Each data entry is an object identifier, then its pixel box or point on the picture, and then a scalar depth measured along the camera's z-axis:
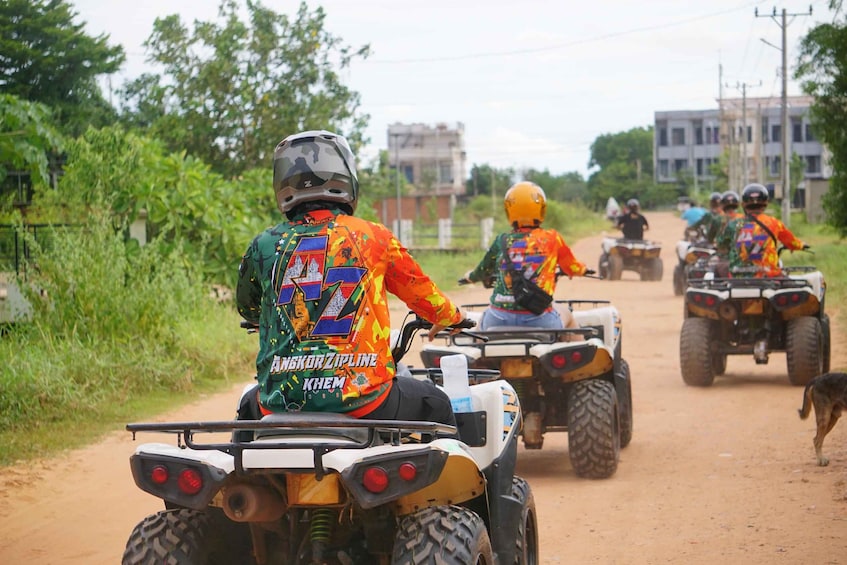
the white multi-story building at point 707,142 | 103.62
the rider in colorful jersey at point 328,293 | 4.43
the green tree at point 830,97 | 16.86
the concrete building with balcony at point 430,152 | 92.25
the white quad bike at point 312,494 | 3.96
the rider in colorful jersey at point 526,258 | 9.05
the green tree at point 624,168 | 105.06
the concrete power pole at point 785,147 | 42.75
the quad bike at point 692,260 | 19.09
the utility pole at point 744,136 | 60.90
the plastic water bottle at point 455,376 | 5.11
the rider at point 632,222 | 28.67
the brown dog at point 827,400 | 8.63
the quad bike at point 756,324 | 12.38
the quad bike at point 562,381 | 8.34
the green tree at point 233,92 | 27.02
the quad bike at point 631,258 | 29.10
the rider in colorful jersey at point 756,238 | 12.98
